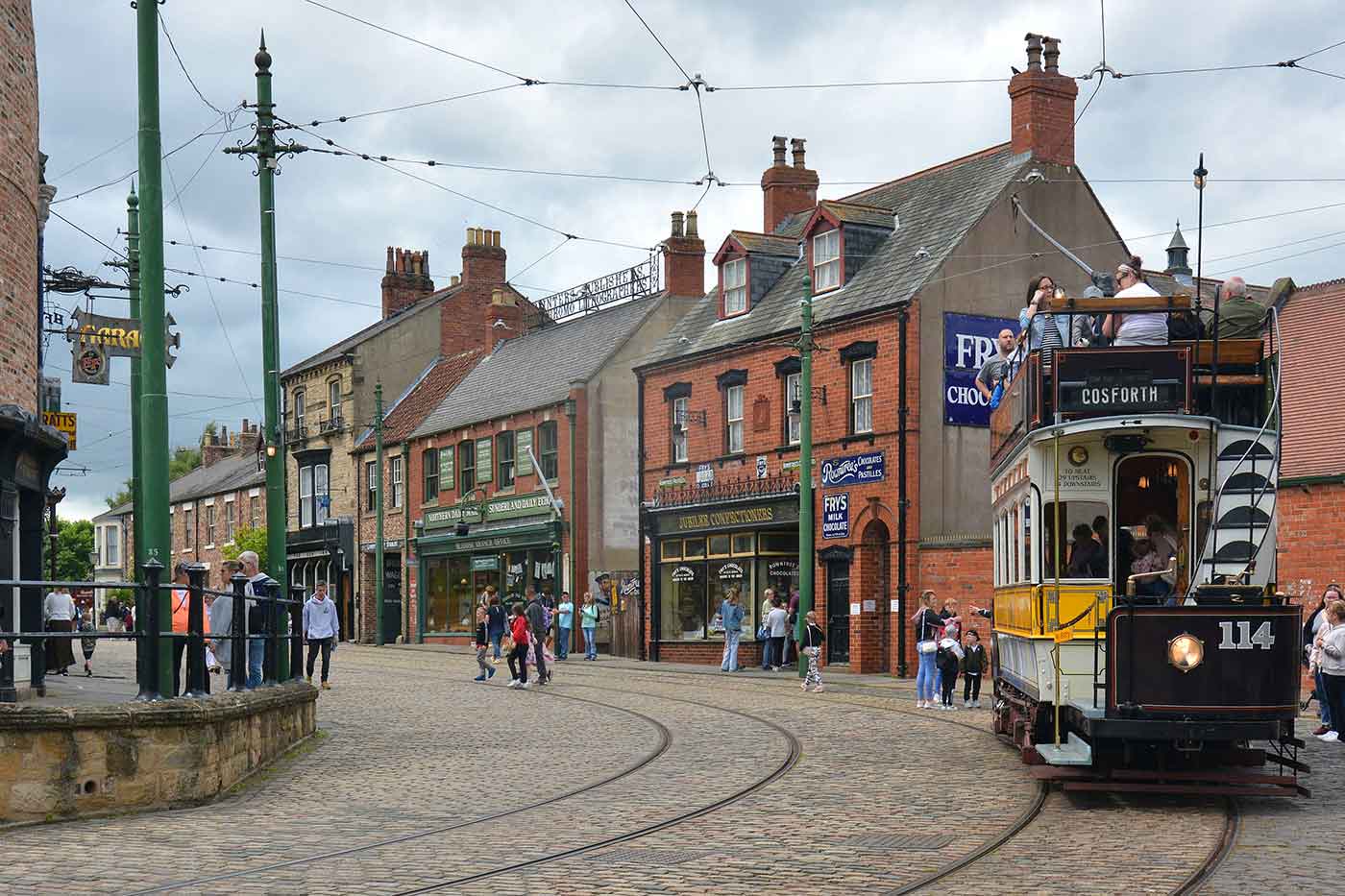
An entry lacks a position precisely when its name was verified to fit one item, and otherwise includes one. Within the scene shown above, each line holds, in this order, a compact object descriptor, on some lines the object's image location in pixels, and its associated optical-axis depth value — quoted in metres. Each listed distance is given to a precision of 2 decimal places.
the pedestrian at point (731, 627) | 33.00
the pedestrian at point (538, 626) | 27.17
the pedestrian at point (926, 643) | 21.66
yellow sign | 25.33
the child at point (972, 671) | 22.39
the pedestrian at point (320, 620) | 23.98
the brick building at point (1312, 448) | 24.25
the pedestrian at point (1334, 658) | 16.05
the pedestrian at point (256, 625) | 15.37
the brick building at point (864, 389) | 32.06
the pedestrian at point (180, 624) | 12.86
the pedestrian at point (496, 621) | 28.30
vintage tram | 11.70
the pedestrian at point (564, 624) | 37.97
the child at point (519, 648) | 26.22
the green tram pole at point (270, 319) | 20.45
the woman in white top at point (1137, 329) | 13.10
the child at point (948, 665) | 21.61
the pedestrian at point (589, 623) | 38.22
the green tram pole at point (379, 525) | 49.81
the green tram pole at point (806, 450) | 30.06
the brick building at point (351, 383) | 55.41
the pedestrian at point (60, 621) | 22.72
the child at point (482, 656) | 28.27
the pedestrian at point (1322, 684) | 17.59
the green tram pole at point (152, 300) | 13.35
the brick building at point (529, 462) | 43.31
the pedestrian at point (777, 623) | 32.69
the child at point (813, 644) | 26.00
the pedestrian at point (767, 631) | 33.19
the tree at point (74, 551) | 89.88
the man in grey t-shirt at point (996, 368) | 16.95
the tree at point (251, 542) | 57.69
